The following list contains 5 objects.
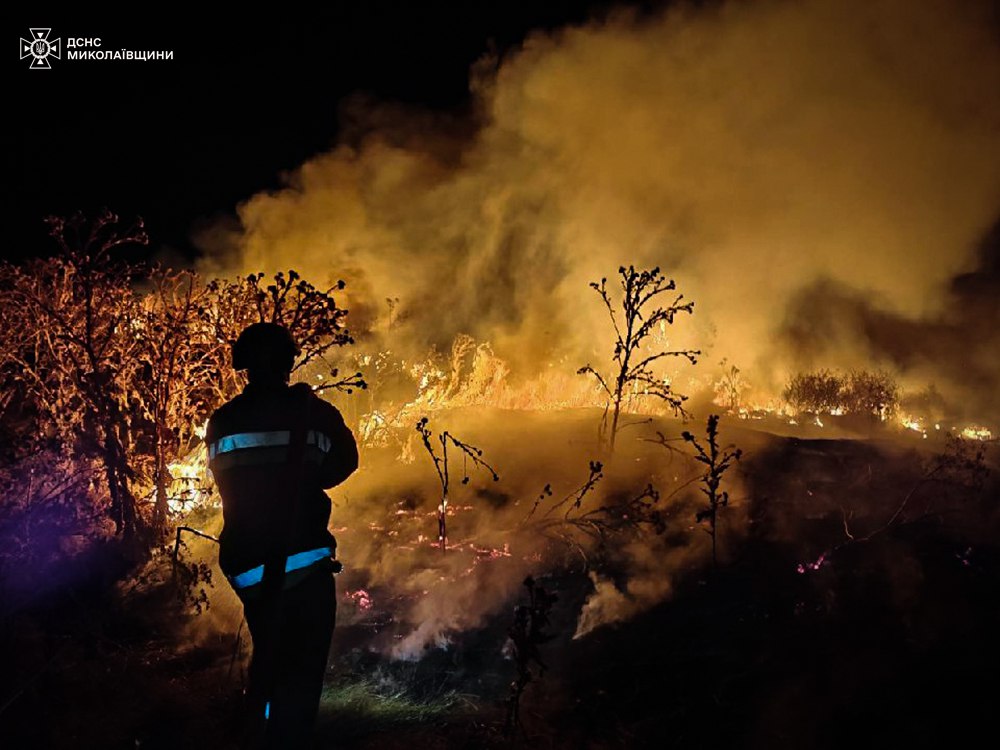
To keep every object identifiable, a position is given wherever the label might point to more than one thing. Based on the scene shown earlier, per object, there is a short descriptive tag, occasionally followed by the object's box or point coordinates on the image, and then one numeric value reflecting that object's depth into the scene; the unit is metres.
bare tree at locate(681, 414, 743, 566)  6.51
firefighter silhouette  2.95
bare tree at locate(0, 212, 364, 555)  8.07
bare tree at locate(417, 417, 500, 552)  8.16
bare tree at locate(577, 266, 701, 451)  9.84
